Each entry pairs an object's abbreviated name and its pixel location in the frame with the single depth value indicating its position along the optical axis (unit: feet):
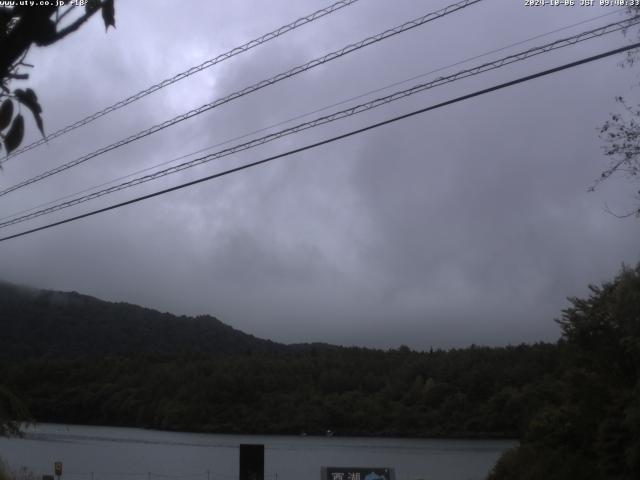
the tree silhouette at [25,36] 11.50
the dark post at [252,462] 63.81
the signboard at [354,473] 60.85
